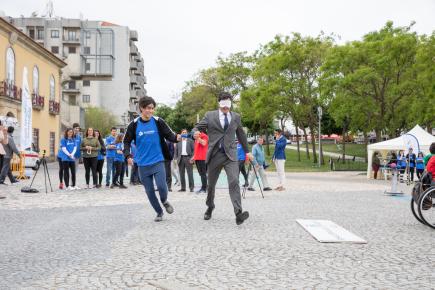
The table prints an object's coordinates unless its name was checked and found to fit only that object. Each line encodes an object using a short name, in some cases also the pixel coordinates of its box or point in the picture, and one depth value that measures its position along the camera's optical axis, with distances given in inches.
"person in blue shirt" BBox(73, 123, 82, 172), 571.5
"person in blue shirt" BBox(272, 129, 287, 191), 603.5
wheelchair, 302.2
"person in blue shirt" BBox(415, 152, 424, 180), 874.8
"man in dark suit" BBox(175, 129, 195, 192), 571.2
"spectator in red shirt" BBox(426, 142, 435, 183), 323.4
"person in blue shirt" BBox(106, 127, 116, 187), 623.5
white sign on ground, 248.5
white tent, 946.7
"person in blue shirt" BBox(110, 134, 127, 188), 626.5
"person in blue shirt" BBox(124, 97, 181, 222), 311.4
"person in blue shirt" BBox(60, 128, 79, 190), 568.1
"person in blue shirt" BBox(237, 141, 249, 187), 577.3
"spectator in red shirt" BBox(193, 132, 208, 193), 541.6
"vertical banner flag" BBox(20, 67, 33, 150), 679.7
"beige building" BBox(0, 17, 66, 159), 1168.8
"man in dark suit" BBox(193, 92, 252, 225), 309.7
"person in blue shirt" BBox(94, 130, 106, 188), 605.0
